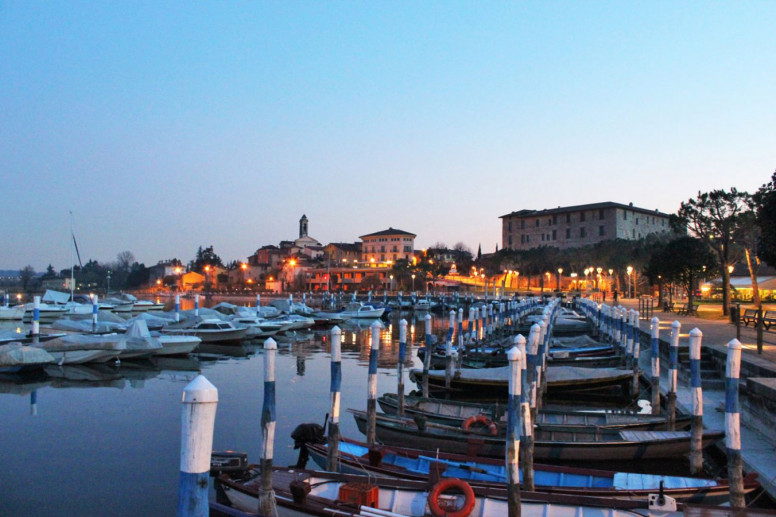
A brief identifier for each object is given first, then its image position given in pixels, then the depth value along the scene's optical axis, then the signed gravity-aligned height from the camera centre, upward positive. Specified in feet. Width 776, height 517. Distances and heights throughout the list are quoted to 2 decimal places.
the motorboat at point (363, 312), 241.92 -15.70
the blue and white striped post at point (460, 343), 93.50 -10.96
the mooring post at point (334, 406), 41.52 -9.46
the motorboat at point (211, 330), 140.87 -13.74
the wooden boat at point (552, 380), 78.33 -13.98
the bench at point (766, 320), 93.47 -7.25
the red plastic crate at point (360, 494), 31.32 -11.76
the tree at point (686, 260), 157.58 +4.98
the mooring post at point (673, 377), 52.26 -9.17
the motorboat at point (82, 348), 101.81 -13.41
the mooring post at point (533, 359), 46.16 -6.66
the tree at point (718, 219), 134.41 +13.98
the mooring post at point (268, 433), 32.07 -9.24
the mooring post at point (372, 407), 48.34 -10.83
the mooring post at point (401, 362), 59.67 -9.79
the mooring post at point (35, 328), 114.77 -11.17
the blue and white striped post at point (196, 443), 14.79 -4.37
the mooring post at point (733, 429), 32.55 -8.51
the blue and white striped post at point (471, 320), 117.31 -9.13
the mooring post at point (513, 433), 28.78 -8.30
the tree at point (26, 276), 597.93 -5.41
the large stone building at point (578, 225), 392.88 +37.39
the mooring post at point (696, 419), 41.91 -10.06
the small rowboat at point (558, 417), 52.16 -12.86
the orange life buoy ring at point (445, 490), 29.45 -11.23
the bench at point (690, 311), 145.05 -8.11
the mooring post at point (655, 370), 61.26 -9.57
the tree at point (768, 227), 78.12 +7.22
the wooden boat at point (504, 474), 32.71 -12.32
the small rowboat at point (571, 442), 46.92 -13.53
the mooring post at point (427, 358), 77.15 -11.30
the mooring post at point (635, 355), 79.05 -10.64
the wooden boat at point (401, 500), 29.17 -11.76
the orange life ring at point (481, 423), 50.57 -12.76
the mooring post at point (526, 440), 35.50 -10.04
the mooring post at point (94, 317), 130.00 -10.08
